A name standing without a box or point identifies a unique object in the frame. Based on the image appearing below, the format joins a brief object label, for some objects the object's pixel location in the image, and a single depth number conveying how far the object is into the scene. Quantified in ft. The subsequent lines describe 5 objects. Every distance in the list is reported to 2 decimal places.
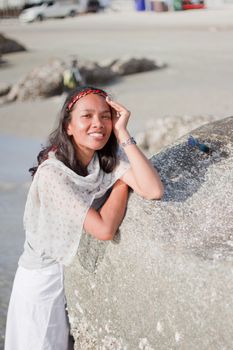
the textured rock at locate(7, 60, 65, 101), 32.22
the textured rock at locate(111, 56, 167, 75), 38.32
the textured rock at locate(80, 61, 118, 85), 34.72
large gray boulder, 5.41
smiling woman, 5.91
